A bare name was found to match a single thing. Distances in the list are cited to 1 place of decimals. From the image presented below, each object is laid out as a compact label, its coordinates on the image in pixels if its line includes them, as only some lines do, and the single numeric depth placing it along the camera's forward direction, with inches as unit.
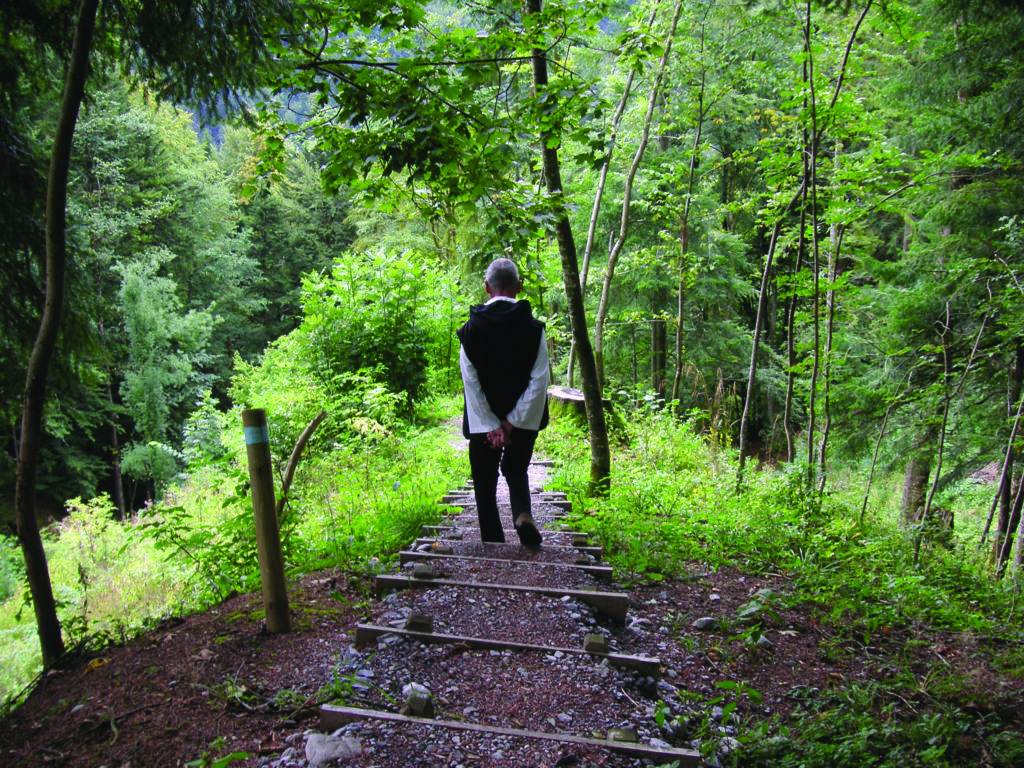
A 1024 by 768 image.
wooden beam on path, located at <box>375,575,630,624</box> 147.0
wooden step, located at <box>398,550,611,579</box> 169.2
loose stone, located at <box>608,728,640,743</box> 95.0
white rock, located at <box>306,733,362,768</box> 89.2
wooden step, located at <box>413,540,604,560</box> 188.7
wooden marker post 124.5
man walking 173.0
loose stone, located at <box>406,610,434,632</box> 129.6
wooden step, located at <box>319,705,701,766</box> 91.3
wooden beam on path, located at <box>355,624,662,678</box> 120.4
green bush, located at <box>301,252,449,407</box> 450.0
